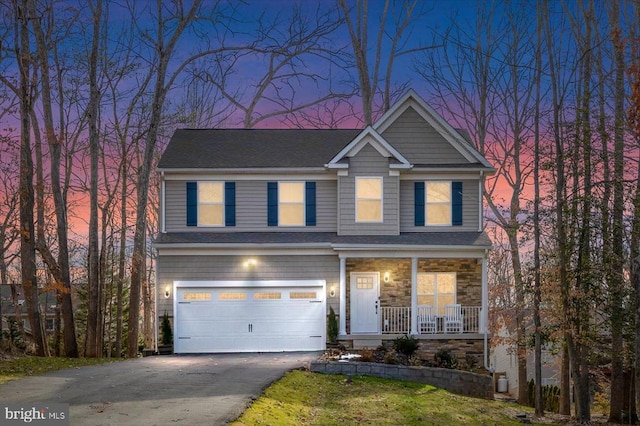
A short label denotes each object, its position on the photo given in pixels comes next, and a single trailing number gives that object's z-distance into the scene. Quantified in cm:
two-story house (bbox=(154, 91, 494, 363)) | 2442
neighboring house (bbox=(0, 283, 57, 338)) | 4184
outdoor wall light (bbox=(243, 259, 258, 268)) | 2466
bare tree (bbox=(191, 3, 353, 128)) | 3412
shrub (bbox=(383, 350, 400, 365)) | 2145
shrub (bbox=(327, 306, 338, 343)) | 2411
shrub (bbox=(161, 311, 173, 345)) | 2414
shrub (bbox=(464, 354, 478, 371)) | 2337
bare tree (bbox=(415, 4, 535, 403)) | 2814
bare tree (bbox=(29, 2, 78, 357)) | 2447
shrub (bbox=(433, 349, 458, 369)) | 2258
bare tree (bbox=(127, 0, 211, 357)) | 2627
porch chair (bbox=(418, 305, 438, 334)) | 2450
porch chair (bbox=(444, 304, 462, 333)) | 2462
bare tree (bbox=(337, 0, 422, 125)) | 3547
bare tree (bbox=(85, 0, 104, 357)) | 2534
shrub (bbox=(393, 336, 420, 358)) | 2278
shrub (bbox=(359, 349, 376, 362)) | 2139
